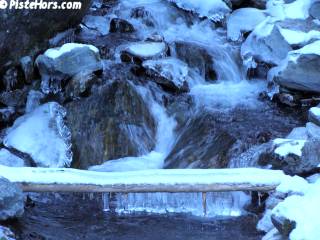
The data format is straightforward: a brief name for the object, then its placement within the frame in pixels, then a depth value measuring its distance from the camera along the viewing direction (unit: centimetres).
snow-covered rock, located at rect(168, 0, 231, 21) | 1149
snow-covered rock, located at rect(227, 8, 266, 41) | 1091
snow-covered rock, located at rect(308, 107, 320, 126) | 774
